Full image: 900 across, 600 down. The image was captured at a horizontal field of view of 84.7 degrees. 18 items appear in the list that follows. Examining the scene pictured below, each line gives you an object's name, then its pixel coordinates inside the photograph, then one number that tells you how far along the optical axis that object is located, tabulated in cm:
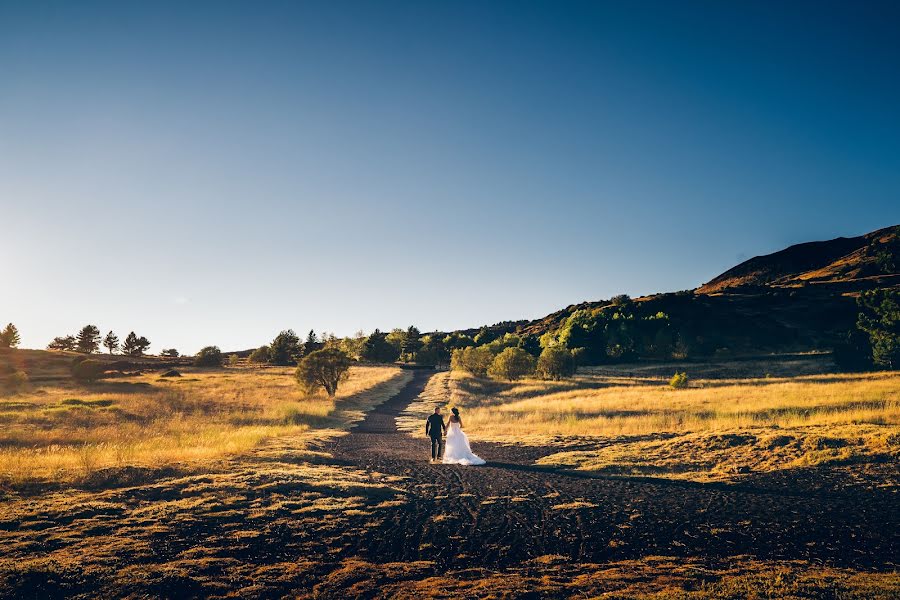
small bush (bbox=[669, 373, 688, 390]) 4488
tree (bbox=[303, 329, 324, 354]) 12549
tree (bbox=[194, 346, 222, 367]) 10269
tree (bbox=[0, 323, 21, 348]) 10300
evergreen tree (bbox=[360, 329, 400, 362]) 13050
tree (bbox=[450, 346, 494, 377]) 7319
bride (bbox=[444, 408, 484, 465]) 1825
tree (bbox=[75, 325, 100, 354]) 12988
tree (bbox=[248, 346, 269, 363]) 11506
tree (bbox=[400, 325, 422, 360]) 13525
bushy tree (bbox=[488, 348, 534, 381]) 6203
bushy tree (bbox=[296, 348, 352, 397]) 4447
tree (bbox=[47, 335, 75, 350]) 13105
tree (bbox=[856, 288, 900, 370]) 5003
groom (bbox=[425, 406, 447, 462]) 1886
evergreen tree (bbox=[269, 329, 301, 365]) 11512
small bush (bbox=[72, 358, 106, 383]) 6136
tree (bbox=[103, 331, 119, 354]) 13512
